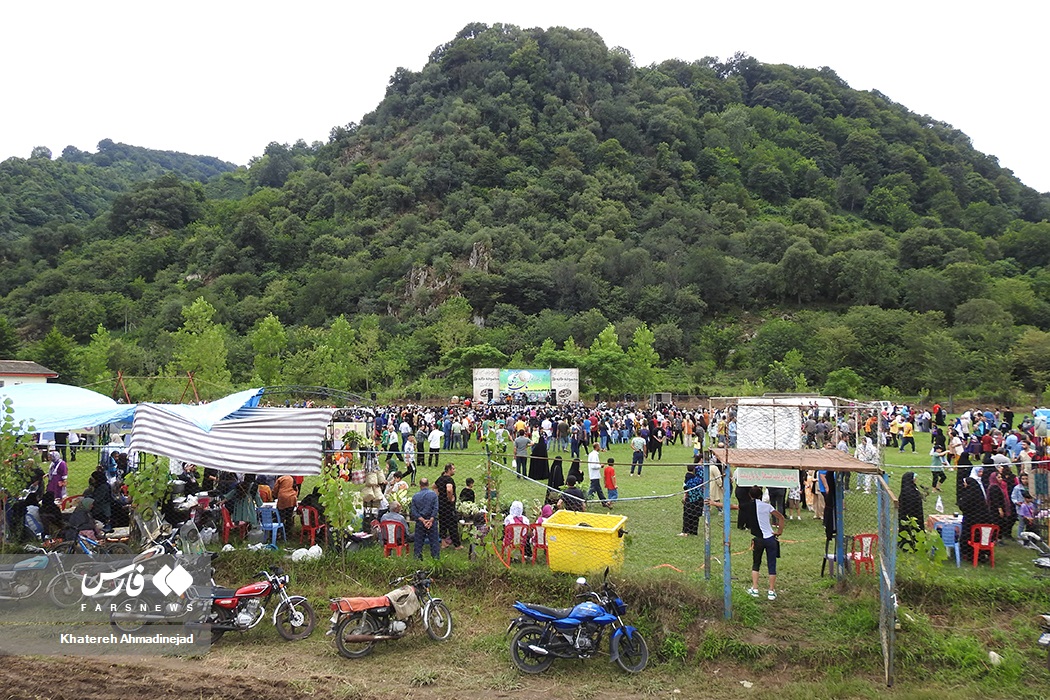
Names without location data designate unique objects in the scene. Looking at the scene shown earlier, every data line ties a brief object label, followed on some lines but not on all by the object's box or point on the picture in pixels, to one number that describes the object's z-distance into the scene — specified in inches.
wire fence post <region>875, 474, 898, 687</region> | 255.8
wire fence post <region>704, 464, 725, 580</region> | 330.3
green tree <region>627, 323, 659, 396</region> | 1930.4
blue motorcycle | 276.1
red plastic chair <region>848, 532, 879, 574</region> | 343.9
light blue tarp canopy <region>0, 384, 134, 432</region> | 479.2
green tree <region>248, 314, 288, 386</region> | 1776.6
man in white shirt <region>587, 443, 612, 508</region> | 551.2
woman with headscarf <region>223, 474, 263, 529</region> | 424.5
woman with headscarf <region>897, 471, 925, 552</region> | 391.5
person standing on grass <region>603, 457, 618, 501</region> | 541.0
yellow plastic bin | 341.7
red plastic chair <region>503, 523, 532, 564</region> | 380.5
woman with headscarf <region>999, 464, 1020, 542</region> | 420.5
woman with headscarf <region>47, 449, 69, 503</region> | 488.4
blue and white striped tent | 357.4
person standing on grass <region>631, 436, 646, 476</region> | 705.5
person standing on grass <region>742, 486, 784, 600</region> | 317.1
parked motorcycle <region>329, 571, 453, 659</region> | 289.7
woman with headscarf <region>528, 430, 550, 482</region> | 618.5
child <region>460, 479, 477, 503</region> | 430.3
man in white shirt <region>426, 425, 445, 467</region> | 772.6
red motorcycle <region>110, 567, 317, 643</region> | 305.6
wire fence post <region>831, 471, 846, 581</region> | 335.9
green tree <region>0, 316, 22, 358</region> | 2195.3
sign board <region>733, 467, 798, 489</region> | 388.7
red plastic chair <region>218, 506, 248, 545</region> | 415.2
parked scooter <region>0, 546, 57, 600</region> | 339.3
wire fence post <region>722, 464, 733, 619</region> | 299.4
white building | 1380.4
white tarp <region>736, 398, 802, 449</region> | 570.6
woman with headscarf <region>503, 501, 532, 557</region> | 380.8
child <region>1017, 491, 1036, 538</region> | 416.2
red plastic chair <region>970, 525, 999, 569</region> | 375.0
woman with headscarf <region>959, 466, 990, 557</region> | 381.1
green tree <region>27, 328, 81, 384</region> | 1955.0
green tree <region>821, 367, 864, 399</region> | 1787.6
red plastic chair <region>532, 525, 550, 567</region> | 377.1
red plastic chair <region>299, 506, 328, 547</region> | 408.5
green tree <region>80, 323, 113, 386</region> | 1834.5
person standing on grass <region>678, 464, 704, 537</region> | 455.9
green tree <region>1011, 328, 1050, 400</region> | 1640.1
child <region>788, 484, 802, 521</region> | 516.7
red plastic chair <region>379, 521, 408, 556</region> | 382.2
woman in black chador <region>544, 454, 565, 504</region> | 532.5
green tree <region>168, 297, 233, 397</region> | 1636.3
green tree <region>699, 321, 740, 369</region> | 2399.1
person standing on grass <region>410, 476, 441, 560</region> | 371.6
